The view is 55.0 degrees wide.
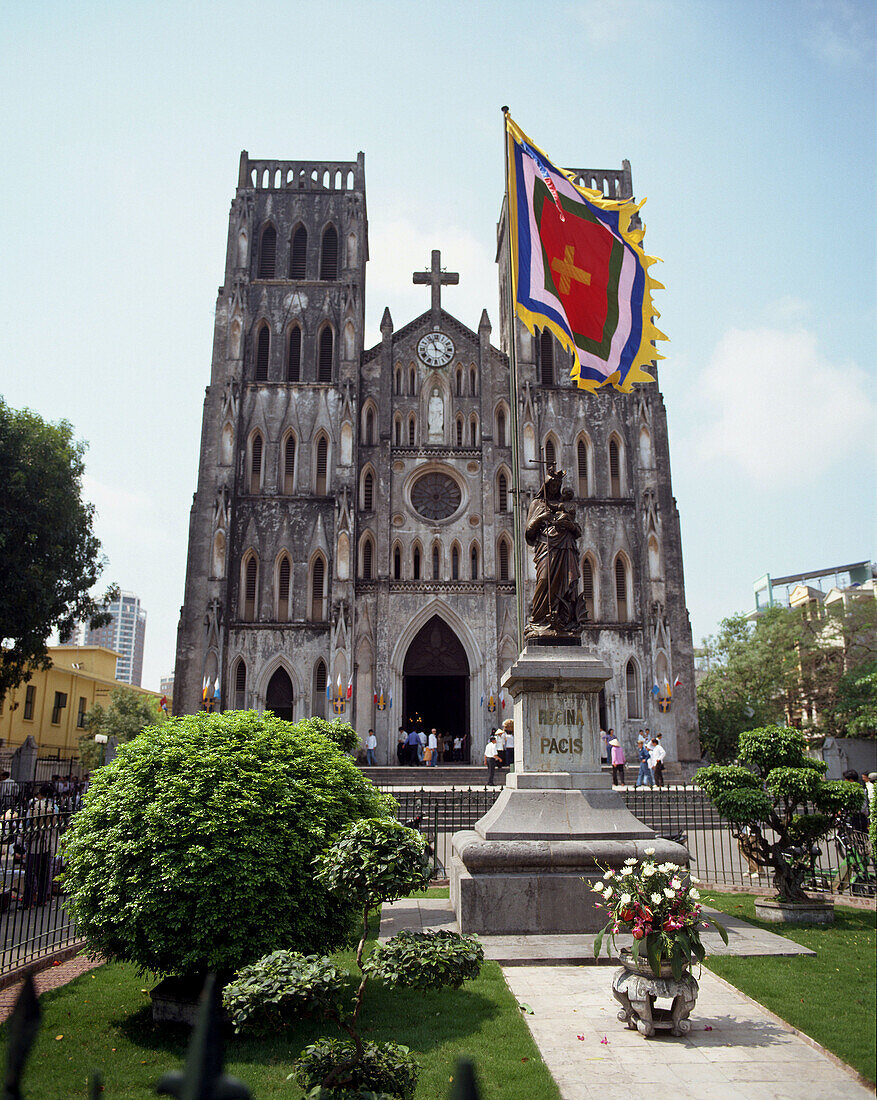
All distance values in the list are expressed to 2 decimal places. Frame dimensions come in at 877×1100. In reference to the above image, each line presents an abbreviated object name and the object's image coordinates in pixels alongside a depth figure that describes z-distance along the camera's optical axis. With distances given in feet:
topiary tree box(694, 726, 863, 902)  34.09
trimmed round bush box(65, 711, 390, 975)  20.48
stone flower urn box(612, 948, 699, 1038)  19.67
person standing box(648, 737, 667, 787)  77.41
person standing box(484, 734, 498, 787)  72.36
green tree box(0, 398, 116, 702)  82.38
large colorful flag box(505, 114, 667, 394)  44.11
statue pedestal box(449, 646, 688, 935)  29.14
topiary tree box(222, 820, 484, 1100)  14.05
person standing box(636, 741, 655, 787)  79.20
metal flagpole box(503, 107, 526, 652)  39.44
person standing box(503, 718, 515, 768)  75.33
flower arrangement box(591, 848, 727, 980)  19.51
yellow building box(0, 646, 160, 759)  129.80
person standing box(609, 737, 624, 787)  78.28
